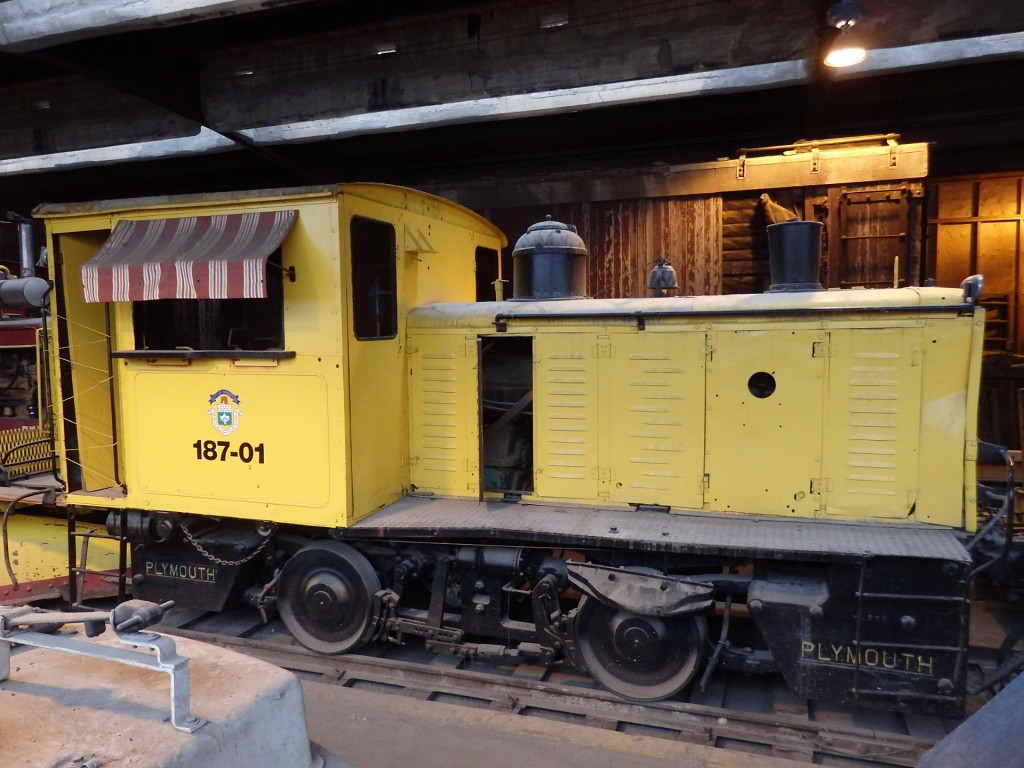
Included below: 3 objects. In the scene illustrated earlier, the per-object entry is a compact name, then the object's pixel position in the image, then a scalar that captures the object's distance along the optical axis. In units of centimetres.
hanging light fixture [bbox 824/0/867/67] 499
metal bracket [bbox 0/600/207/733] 184
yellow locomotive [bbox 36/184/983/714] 404
